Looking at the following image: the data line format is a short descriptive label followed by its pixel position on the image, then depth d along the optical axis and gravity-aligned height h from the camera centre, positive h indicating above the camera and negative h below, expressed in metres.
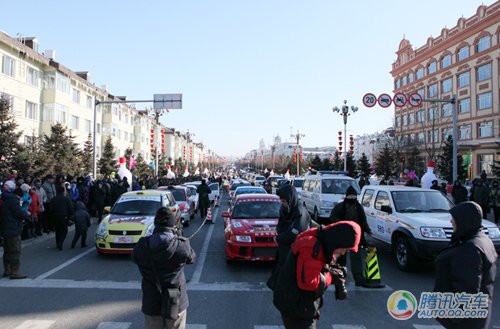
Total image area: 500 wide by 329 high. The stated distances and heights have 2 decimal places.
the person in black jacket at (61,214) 10.75 -1.20
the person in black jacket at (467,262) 3.13 -0.71
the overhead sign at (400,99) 21.14 +4.06
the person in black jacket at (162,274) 3.63 -0.96
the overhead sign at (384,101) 20.48 +3.85
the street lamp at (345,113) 33.72 +5.27
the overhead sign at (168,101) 21.95 +3.95
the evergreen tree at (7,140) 18.39 +1.37
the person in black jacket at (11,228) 7.74 -1.16
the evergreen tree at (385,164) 52.91 +1.39
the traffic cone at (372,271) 7.32 -1.82
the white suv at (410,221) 7.88 -1.03
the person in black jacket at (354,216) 7.39 -0.82
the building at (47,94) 29.23 +6.88
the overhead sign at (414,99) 20.66 +4.00
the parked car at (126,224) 9.59 -1.33
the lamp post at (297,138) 56.56 +5.12
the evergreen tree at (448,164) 44.00 +1.23
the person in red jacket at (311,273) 2.98 -0.80
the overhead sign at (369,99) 21.09 +4.01
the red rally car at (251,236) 8.58 -1.41
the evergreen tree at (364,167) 52.25 +0.91
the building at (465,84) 47.47 +12.67
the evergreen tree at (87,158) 31.87 +1.05
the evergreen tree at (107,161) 39.23 +0.96
